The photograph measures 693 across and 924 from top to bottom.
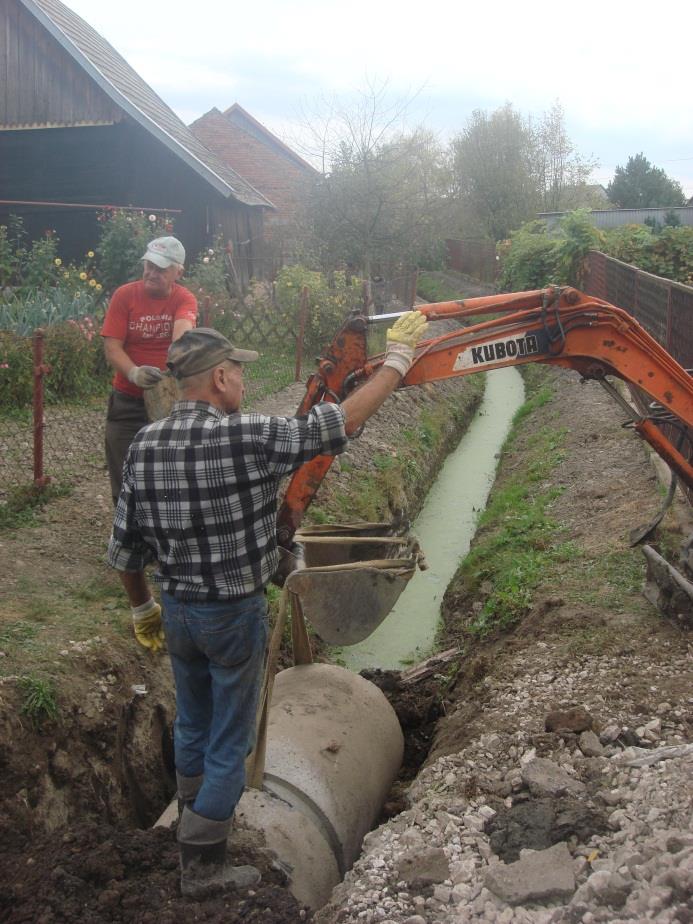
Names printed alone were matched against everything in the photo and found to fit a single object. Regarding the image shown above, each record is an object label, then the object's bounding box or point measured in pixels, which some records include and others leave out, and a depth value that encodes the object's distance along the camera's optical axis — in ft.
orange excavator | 14.28
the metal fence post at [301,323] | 44.93
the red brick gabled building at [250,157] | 105.40
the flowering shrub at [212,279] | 49.39
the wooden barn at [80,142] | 53.93
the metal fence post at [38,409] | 22.48
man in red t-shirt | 17.85
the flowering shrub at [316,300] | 52.95
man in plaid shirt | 10.01
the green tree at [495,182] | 140.46
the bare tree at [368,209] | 78.07
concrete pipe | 12.67
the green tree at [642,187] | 143.13
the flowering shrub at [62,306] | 30.12
